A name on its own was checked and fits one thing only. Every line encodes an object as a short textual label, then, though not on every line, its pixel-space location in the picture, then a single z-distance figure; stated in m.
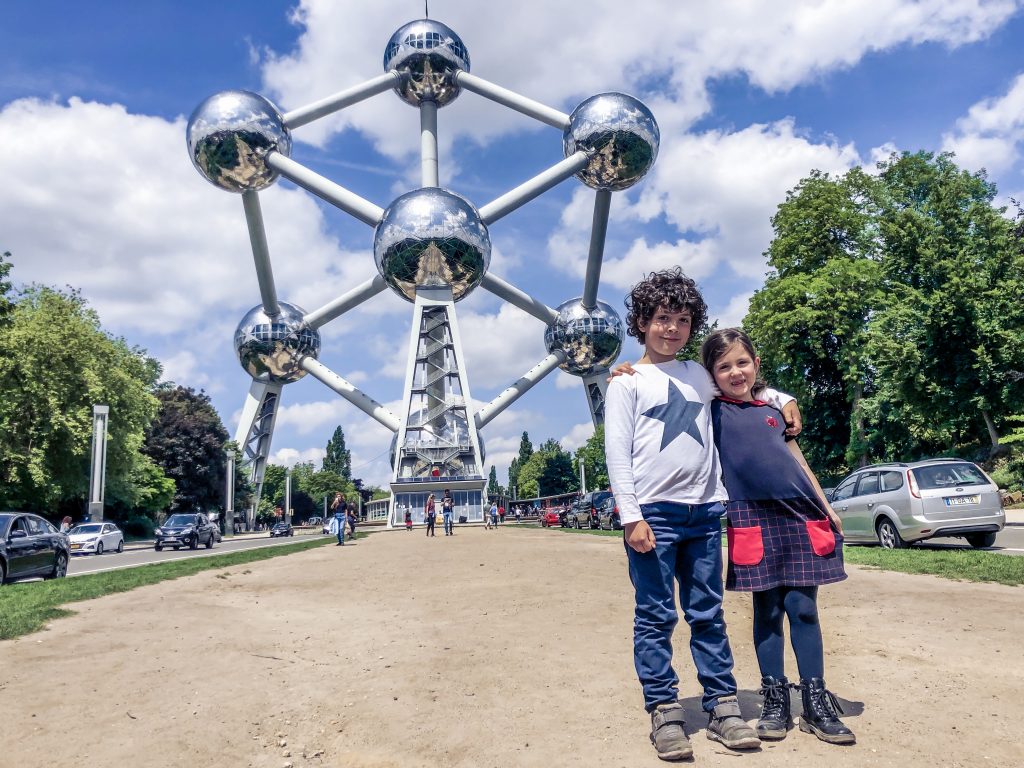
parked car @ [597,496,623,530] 26.34
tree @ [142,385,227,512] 50.22
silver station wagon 11.45
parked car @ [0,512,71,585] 12.02
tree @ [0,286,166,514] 31.28
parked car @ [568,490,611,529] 29.17
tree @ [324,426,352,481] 124.88
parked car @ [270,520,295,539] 45.33
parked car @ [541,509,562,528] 38.82
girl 3.49
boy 3.47
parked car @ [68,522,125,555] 25.02
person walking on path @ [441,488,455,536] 26.27
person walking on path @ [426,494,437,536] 25.30
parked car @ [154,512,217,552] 26.02
